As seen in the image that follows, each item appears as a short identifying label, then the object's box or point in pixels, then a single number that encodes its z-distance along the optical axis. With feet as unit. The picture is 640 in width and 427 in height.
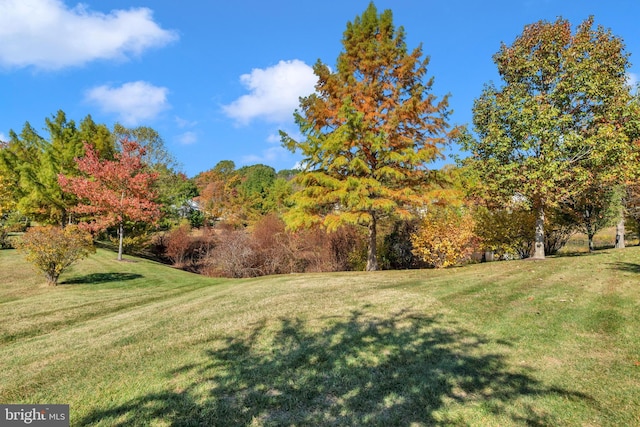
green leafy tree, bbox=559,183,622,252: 63.16
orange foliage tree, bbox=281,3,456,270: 47.44
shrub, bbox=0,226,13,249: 73.00
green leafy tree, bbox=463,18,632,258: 43.27
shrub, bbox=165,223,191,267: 98.58
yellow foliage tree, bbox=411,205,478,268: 52.16
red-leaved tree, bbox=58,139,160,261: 68.90
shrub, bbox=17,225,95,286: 41.60
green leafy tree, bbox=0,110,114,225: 80.28
